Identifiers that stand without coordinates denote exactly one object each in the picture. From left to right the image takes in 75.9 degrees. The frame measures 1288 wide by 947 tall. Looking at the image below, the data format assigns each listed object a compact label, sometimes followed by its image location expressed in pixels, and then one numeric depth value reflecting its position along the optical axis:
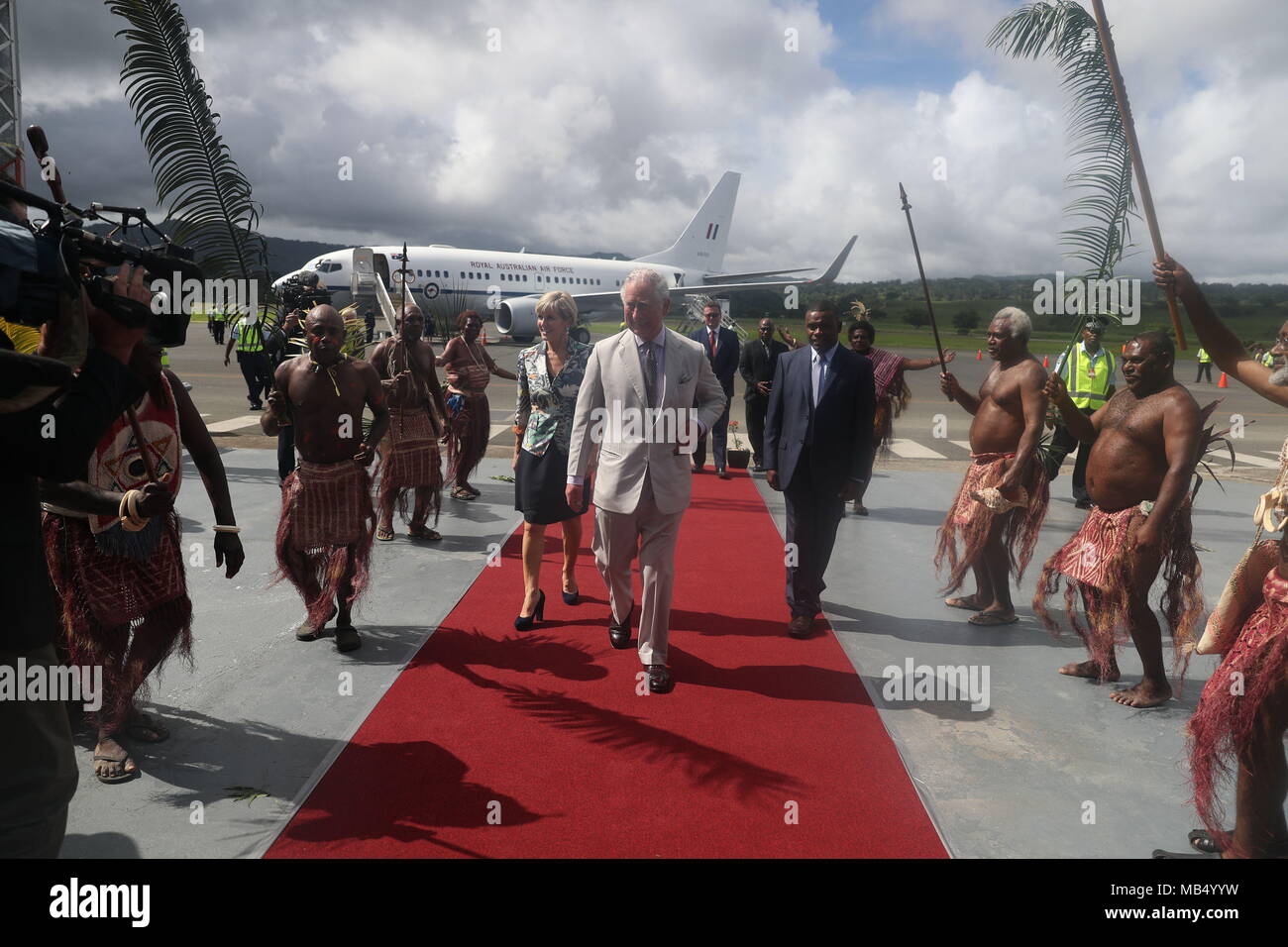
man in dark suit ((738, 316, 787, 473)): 9.31
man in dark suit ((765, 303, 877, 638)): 4.73
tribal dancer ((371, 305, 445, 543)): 6.13
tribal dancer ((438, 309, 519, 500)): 7.48
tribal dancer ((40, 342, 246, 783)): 2.97
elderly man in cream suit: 3.91
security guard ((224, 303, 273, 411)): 9.64
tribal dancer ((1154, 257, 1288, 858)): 2.40
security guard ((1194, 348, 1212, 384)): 25.53
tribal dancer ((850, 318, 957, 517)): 7.73
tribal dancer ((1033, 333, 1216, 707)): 3.47
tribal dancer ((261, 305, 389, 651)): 4.16
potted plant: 9.96
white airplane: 25.69
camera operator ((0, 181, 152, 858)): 1.65
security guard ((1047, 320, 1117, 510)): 8.10
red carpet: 2.71
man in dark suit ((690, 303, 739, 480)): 9.37
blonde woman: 4.59
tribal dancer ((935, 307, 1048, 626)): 4.69
